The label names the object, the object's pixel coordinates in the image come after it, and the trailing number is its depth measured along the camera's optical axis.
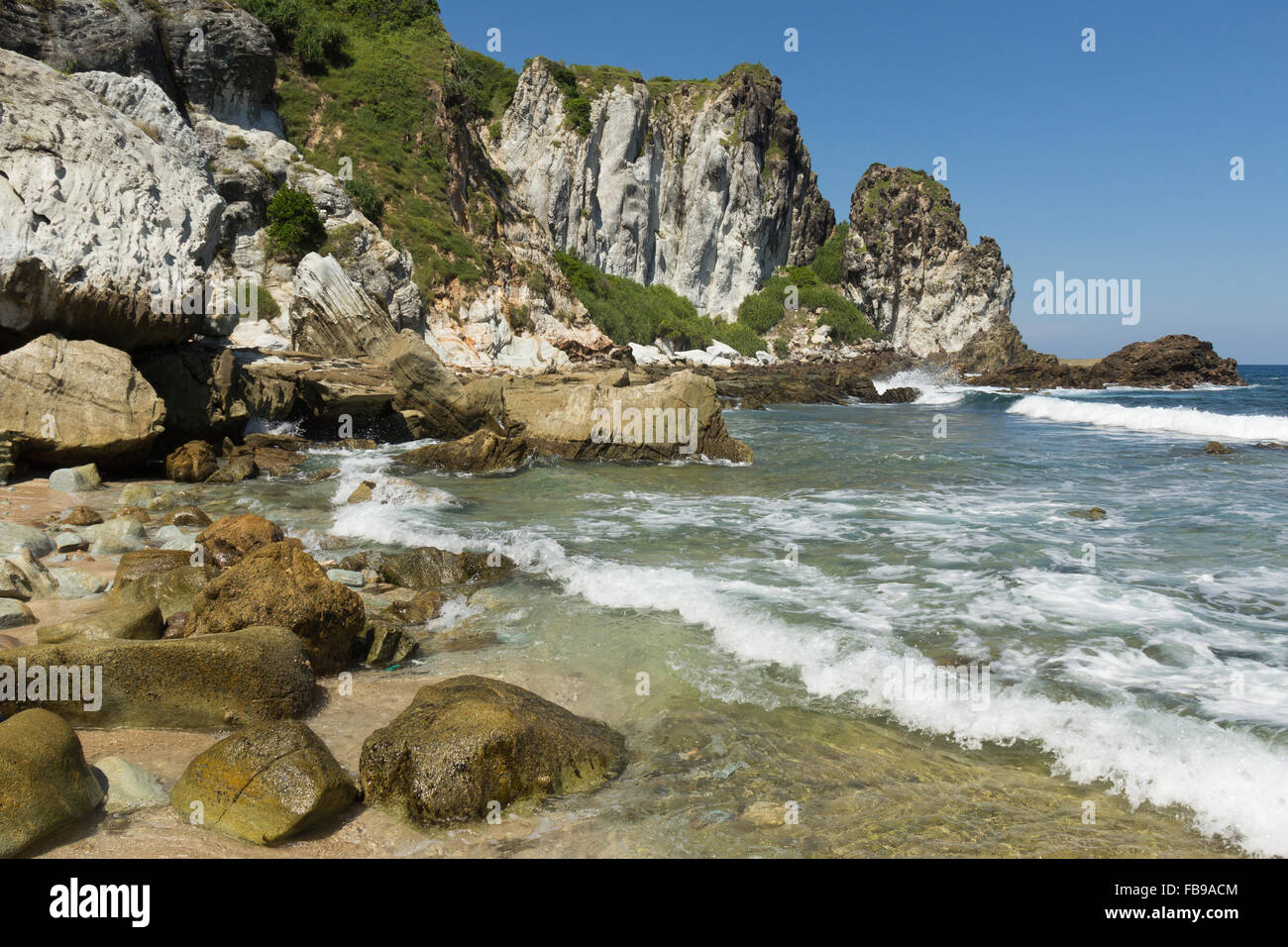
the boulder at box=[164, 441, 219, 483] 14.25
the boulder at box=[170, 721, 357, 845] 3.85
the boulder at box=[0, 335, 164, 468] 12.28
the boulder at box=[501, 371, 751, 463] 19.66
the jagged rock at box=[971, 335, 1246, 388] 61.84
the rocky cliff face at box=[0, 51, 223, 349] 12.79
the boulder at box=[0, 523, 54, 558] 8.02
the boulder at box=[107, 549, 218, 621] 7.01
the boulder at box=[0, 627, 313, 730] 4.82
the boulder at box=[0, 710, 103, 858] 3.45
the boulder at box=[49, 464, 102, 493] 12.17
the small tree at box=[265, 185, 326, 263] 32.50
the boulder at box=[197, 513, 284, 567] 8.71
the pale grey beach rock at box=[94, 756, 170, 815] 3.99
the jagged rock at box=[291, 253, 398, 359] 23.67
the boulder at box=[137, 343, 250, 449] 15.88
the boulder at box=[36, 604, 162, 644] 5.50
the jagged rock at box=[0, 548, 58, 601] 6.97
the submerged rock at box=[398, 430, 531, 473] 17.56
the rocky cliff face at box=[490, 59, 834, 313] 73.25
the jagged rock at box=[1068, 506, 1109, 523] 12.75
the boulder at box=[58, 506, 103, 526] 10.09
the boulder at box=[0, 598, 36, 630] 6.28
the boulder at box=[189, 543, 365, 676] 6.12
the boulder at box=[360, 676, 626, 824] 4.23
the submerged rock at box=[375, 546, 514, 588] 8.95
